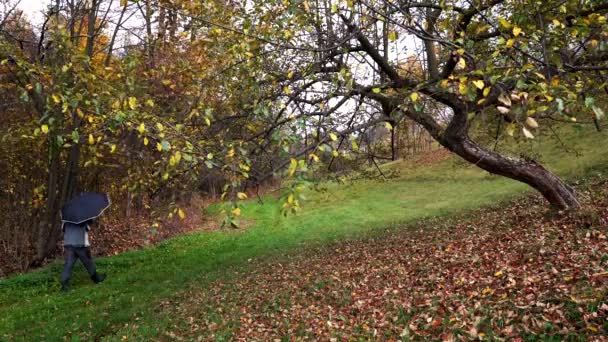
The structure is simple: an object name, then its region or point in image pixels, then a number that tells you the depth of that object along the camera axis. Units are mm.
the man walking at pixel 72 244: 10703
